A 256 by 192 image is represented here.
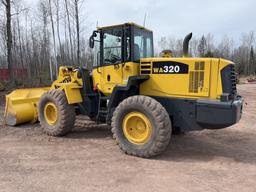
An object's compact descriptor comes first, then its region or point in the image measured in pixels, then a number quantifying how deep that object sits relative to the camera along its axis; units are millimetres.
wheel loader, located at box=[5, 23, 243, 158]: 4054
